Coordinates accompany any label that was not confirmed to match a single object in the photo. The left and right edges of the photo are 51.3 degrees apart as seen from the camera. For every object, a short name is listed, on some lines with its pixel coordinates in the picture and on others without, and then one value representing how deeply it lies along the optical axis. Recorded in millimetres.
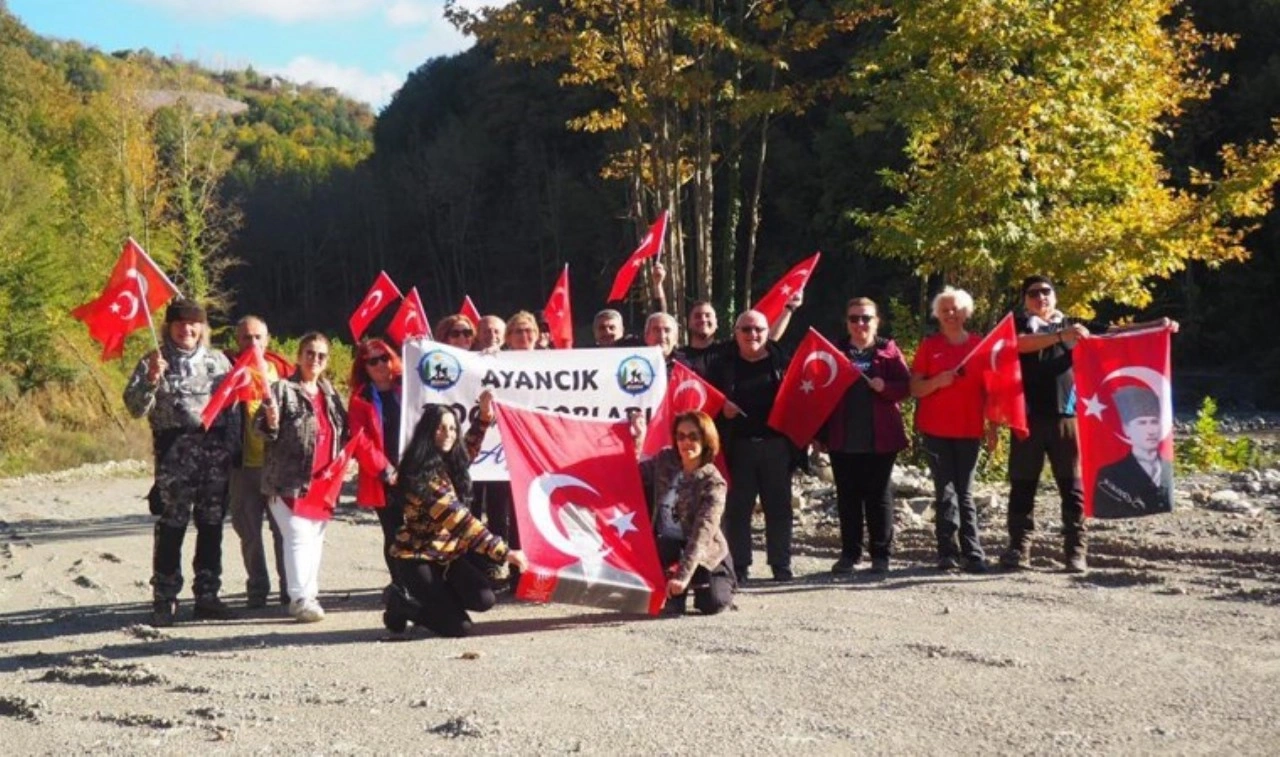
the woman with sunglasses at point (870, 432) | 9281
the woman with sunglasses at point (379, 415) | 8555
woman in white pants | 8492
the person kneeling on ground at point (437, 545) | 7770
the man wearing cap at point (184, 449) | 8445
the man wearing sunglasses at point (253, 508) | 9039
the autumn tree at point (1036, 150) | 13531
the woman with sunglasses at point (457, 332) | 9445
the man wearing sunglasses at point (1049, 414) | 9047
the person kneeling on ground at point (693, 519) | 8008
